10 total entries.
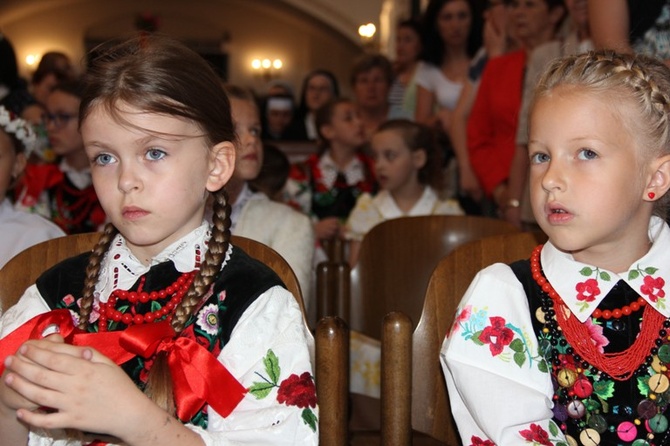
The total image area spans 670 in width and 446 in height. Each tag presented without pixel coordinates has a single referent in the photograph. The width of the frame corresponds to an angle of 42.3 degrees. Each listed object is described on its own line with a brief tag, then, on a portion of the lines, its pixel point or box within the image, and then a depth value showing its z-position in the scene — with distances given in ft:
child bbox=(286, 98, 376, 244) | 13.09
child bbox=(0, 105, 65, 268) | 6.70
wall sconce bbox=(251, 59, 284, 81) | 46.96
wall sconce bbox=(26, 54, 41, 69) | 45.88
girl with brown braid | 3.61
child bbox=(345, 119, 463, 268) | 11.45
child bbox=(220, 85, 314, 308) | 7.91
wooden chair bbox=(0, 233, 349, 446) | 4.09
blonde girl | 4.26
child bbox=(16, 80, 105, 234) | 9.91
